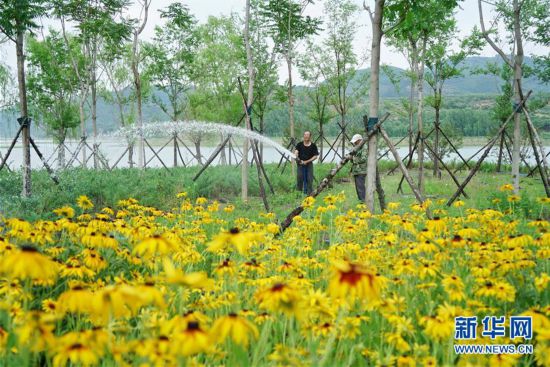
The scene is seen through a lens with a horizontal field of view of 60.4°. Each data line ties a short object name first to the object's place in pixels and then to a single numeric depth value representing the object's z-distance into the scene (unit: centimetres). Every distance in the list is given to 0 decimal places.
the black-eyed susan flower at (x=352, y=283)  159
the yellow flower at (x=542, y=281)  278
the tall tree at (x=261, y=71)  2113
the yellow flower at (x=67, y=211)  398
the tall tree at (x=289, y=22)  1317
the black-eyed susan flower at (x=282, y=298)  169
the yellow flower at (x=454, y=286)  278
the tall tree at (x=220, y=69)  2617
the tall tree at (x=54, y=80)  2205
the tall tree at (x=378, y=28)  685
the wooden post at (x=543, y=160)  822
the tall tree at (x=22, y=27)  811
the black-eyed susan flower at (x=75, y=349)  161
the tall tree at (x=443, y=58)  1727
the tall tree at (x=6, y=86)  2441
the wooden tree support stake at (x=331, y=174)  636
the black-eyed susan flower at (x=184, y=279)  146
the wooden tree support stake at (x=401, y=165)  670
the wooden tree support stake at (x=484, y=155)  859
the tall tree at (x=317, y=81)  2211
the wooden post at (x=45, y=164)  923
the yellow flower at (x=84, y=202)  443
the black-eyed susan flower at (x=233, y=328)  158
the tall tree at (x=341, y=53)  2112
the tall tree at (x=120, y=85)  2565
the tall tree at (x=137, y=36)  1332
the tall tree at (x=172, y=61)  2299
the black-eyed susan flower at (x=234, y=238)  194
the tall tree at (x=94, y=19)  1394
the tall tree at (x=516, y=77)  908
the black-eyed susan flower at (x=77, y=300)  180
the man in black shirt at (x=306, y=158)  1165
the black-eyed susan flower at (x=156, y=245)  210
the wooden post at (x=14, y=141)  875
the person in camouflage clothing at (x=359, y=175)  1034
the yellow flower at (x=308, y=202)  546
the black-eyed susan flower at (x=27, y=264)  168
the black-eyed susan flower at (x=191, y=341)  147
